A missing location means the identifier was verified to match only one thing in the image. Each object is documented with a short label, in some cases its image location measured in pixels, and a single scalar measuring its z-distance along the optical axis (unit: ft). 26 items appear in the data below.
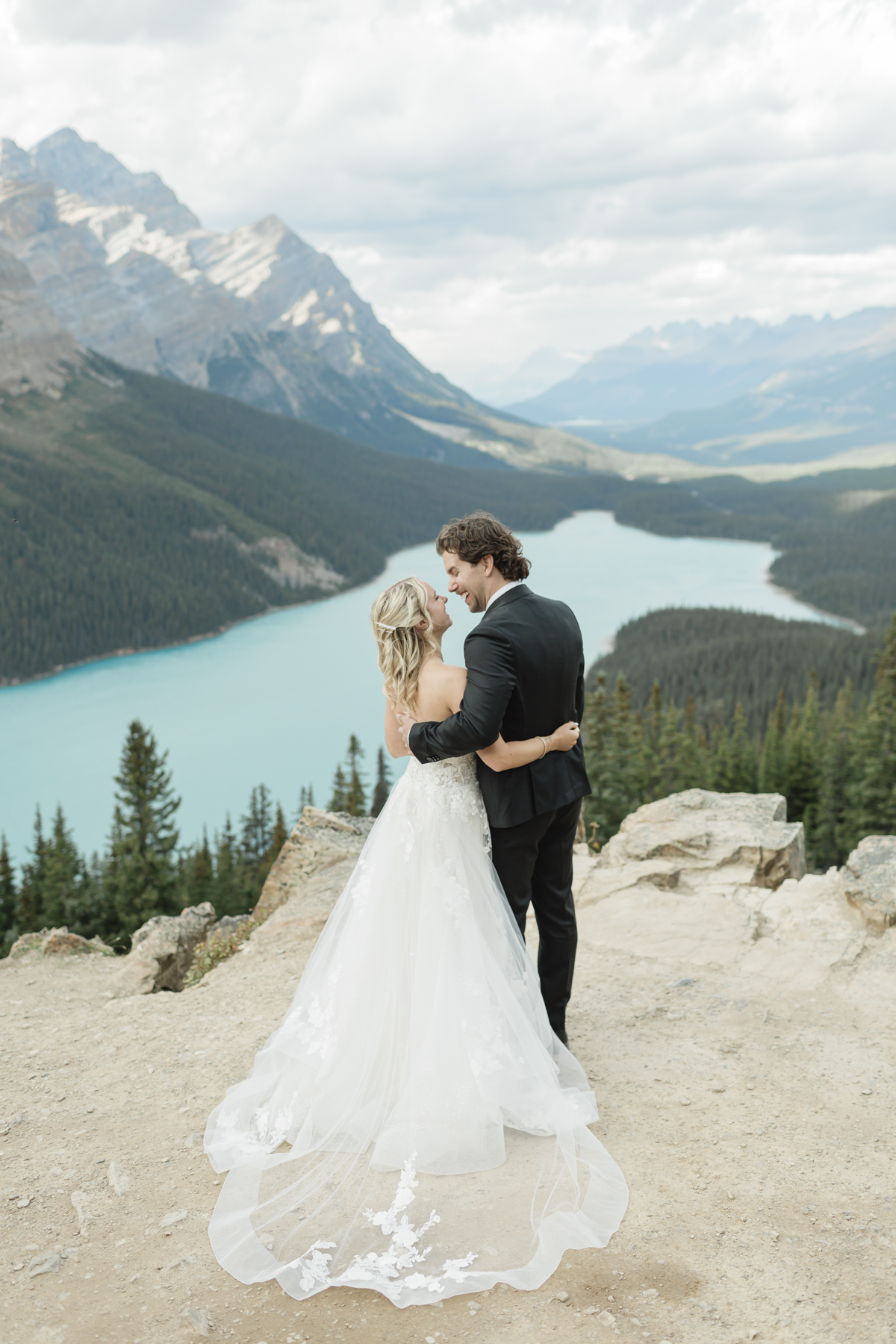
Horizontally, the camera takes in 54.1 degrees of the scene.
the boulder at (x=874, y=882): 31.45
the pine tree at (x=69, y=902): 134.72
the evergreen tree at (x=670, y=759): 179.01
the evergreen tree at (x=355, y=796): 178.53
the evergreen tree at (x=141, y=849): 137.80
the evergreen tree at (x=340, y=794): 187.42
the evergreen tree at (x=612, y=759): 135.54
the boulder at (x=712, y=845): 39.47
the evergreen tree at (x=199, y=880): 142.41
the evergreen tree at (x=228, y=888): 142.61
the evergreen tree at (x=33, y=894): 136.56
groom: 17.78
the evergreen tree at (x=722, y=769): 172.04
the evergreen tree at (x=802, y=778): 163.73
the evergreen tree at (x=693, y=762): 172.14
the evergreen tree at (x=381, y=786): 224.94
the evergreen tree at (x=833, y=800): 154.71
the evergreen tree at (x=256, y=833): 199.72
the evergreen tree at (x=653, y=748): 175.83
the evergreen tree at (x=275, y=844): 162.30
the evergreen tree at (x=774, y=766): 164.76
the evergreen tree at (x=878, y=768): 142.20
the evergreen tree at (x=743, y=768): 170.91
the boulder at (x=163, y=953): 35.78
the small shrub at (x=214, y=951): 37.24
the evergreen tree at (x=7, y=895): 143.95
